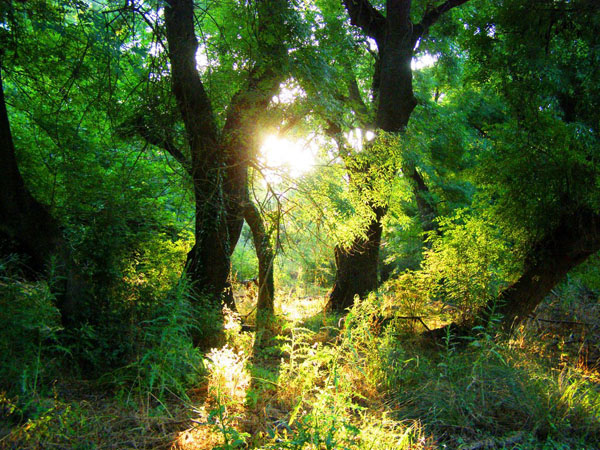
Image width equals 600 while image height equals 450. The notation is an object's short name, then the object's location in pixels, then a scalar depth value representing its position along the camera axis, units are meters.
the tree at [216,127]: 4.95
